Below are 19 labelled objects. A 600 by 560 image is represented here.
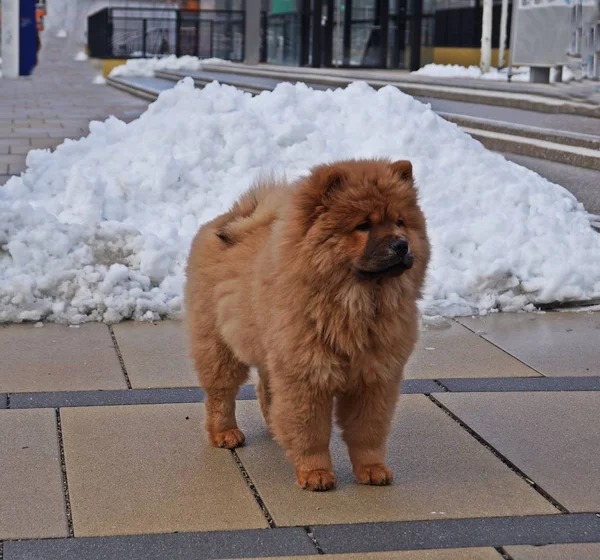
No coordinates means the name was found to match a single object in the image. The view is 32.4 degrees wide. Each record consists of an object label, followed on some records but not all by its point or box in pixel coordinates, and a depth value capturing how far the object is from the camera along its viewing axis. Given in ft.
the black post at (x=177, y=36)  117.70
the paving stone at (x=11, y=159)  41.39
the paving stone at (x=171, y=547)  11.27
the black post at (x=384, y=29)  95.25
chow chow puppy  11.89
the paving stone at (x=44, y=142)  46.68
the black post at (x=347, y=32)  99.30
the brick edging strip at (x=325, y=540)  11.35
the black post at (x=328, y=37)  101.35
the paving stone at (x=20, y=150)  44.29
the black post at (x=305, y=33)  104.73
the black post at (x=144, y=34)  115.65
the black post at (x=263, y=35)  117.70
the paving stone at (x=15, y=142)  47.57
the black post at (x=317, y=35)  102.37
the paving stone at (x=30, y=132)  51.07
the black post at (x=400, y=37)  95.09
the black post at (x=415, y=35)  93.72
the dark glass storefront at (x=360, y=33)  94.73
